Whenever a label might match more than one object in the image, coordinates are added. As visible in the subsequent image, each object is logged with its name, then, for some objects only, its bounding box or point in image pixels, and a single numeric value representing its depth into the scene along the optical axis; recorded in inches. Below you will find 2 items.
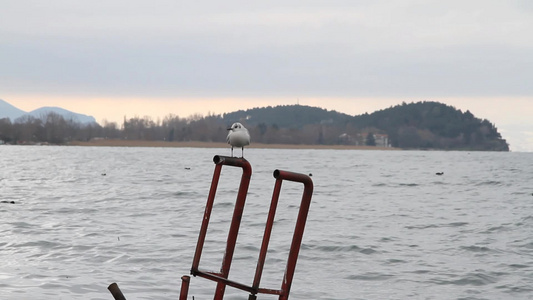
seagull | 786.8
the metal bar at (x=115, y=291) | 702.0
